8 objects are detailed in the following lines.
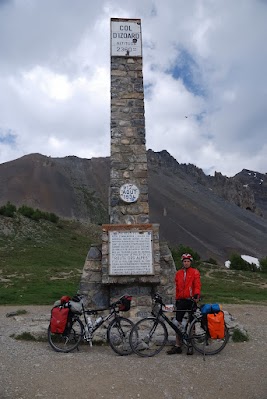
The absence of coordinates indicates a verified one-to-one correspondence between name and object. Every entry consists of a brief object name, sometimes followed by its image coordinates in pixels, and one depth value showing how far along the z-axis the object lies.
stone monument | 10.03
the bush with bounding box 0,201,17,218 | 39.07
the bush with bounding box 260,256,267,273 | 36.97
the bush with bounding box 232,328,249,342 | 8.46
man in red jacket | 7.68
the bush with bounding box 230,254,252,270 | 37.47
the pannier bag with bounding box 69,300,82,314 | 7.60
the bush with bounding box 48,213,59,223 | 45.52
